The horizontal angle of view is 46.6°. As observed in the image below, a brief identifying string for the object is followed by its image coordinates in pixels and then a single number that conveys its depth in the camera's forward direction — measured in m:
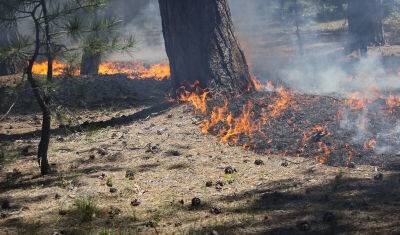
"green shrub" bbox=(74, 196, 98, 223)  5.61
